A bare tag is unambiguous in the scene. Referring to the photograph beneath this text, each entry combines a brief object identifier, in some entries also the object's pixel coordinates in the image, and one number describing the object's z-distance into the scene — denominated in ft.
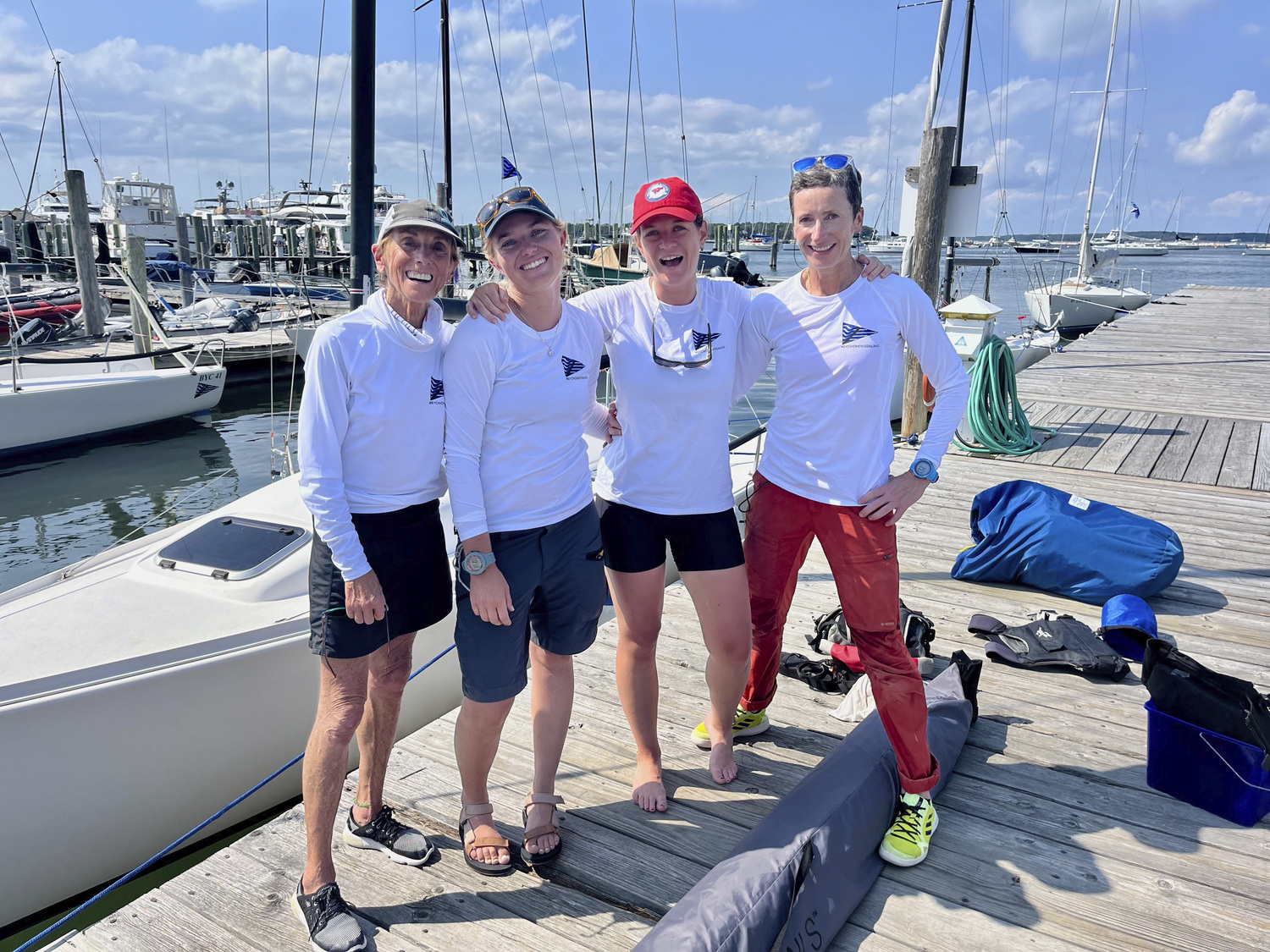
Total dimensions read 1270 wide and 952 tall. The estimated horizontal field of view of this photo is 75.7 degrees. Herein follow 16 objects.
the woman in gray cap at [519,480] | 7.19
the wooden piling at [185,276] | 80.53
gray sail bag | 6.51
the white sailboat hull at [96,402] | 39.91
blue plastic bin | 8.39
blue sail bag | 13.94
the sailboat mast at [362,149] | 14.02
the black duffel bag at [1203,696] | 8.23
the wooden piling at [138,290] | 42.32
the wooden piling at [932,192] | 19.67
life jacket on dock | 11.83
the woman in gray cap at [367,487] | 6.98
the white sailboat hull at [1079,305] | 76.64
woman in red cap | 8.07
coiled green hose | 23.56
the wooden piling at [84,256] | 49.90
